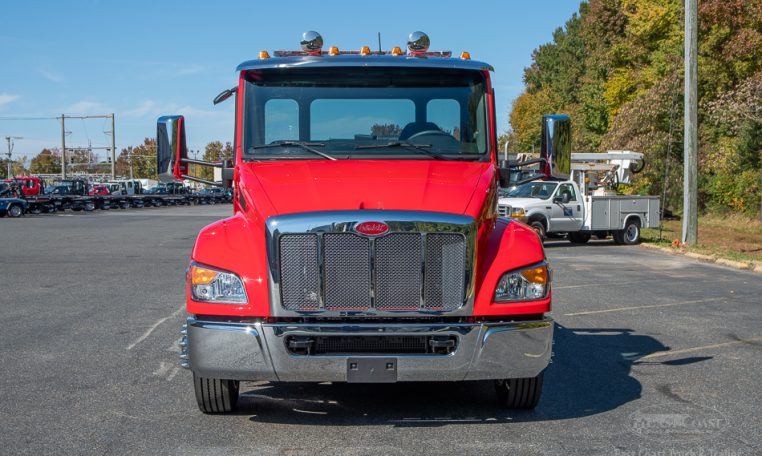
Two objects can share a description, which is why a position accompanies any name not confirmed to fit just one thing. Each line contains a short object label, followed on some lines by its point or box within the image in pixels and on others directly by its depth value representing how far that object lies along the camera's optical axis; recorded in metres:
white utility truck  24.94
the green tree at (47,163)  175.50
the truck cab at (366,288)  5.43
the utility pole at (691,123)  24.59
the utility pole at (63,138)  83.56
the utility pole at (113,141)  84.19
